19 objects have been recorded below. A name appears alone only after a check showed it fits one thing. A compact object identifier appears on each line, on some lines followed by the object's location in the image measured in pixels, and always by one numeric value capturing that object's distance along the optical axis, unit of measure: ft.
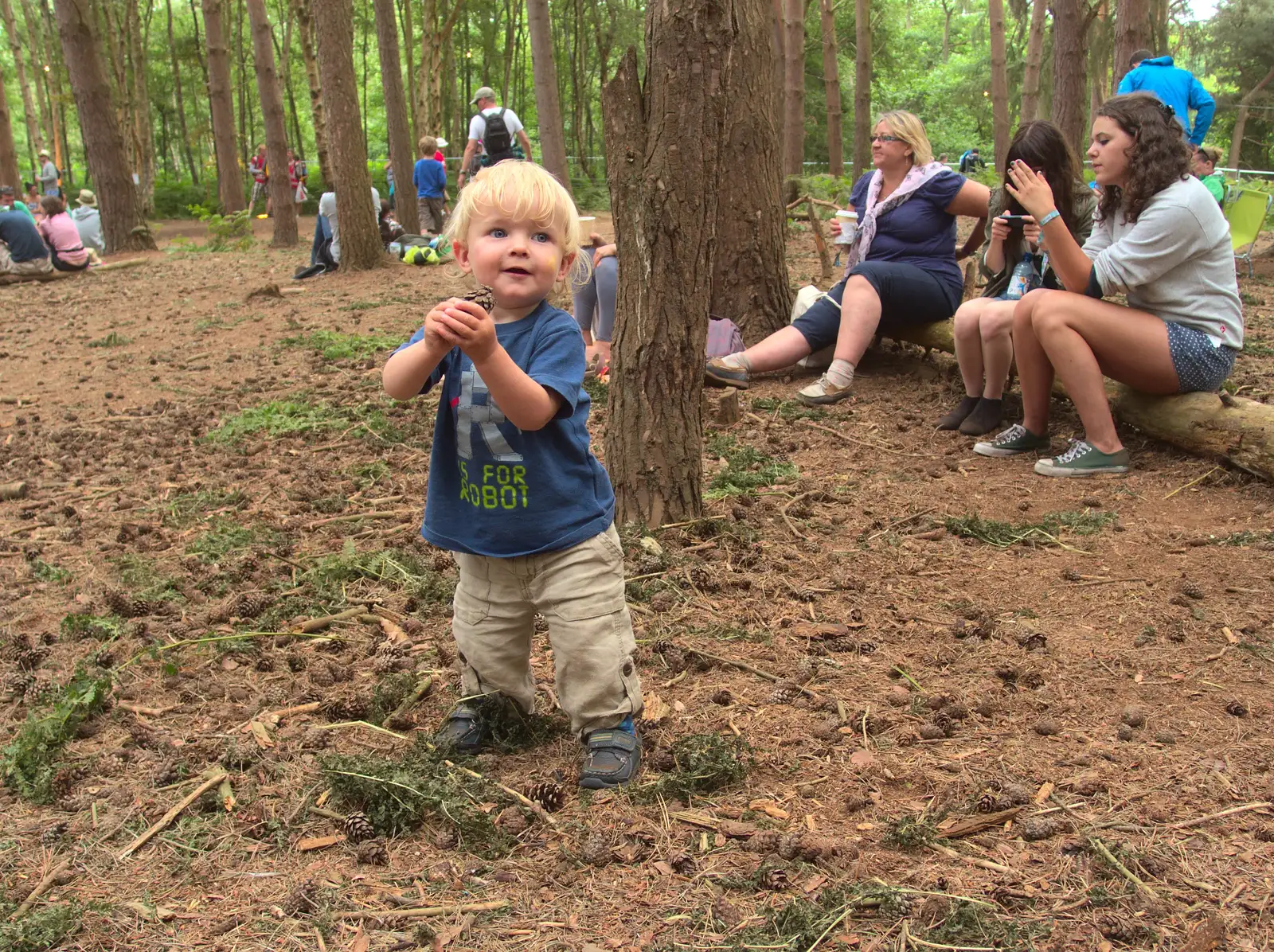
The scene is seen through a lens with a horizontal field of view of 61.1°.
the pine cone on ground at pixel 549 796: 8.52
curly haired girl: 14.89
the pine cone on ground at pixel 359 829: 8.13
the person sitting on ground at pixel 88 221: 65.62
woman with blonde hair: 20.33
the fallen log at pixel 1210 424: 14.71
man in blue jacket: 25.96
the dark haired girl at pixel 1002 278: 17.35
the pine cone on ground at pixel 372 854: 7.89
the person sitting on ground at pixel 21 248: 47.11
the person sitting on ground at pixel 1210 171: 30.07
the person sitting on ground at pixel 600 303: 22.19
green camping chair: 33.40
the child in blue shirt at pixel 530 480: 8.20
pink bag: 21.44
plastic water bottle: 18.31
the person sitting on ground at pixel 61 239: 49.29
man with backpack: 40.65
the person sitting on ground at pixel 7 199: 54.28
